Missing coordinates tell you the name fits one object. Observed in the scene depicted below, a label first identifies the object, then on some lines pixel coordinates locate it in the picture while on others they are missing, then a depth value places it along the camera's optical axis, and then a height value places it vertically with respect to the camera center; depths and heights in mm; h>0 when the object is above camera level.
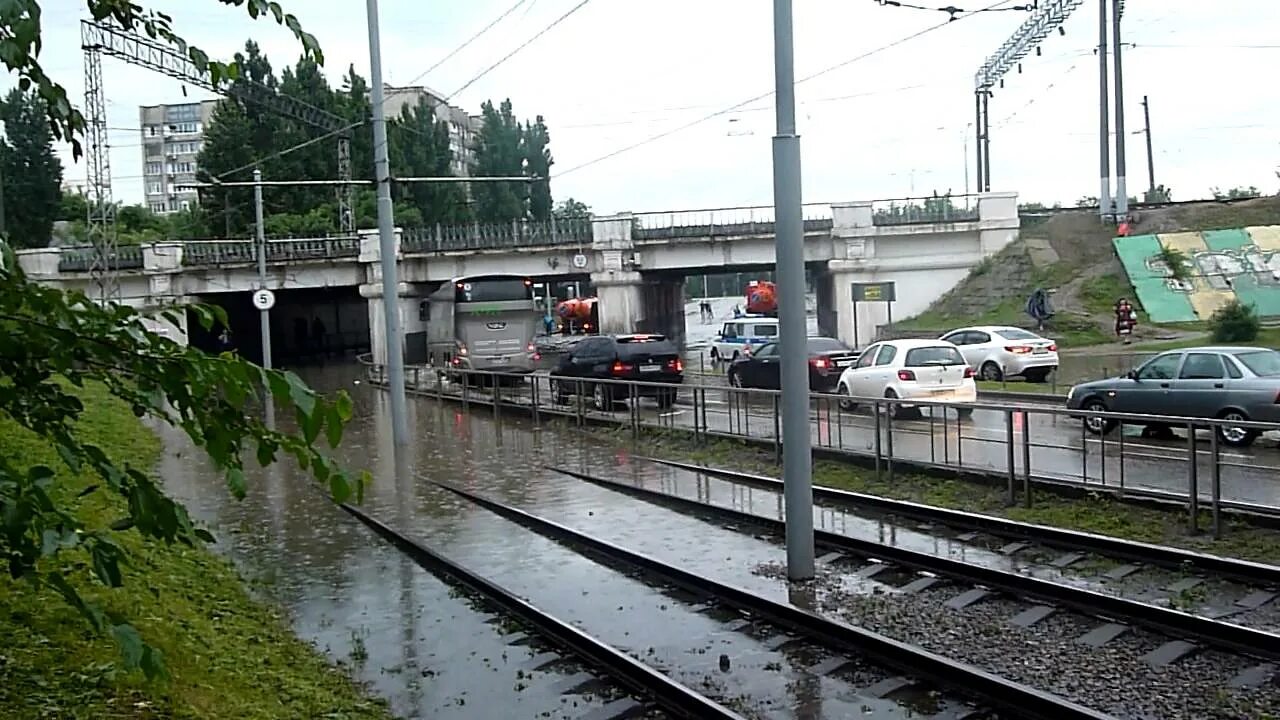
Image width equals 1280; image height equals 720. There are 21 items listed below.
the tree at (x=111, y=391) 3062 -215
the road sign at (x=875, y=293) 37562 -8
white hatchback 24250 -1619
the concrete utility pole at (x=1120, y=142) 43156 +4967
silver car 18234 -1656
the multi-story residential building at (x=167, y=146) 137000 +19662
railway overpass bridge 49094 +2106
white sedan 32156 -1726
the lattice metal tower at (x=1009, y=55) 43781 +9190
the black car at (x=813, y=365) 30312 -1673
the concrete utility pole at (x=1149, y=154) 75938 +7680
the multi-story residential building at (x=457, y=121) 104094 +18488
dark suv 31172 -1380
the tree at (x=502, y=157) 89562 +11221
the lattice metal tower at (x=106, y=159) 41094 +6245
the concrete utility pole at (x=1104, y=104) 43500 +6182
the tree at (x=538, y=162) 94188 +10979
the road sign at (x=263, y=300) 36781 +625
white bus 41522 -467
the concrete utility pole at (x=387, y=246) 23422 +1354
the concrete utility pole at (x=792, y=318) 11227 -190
